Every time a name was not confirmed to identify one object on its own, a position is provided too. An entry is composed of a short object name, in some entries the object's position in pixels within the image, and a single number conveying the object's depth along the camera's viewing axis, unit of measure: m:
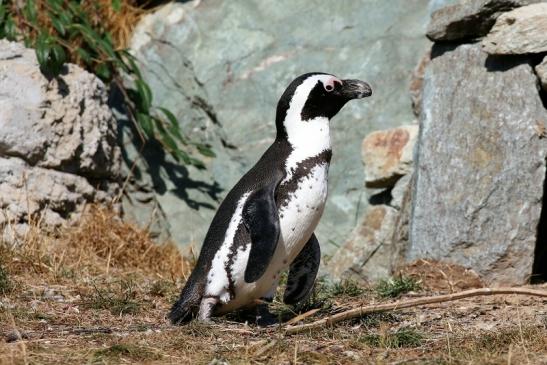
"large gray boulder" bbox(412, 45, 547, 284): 12.37
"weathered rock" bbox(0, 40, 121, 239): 13.73
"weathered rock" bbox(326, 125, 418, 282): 13.91
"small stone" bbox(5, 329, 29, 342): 8.34
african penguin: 9.43
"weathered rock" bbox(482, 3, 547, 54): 12.43
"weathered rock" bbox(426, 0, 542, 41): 13.00
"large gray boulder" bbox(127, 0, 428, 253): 15.52
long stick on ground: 8.98
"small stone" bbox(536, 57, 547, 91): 12.42
